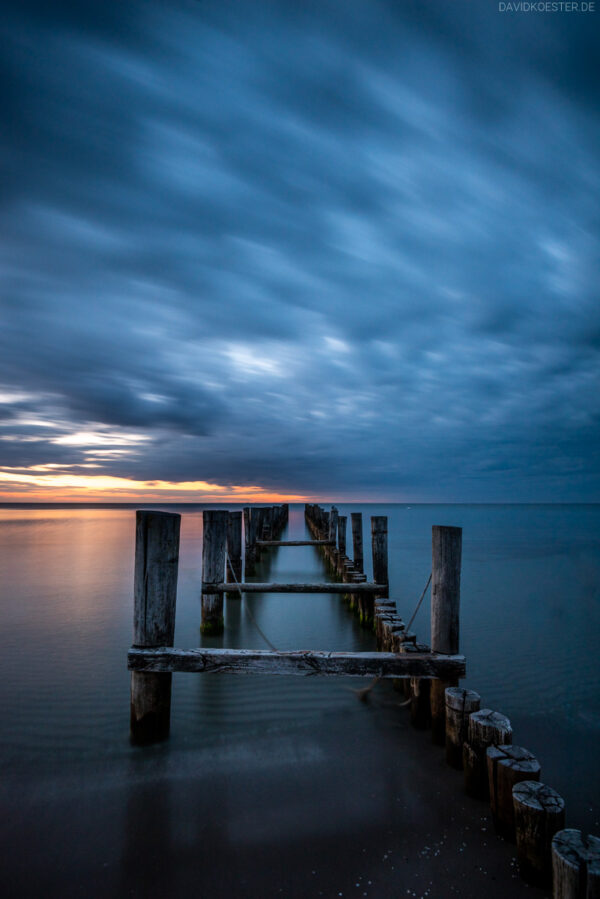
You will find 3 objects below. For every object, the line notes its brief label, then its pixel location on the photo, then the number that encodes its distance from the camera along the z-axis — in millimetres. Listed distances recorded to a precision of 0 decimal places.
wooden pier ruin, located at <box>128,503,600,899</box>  2561
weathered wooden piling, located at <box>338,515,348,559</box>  14177
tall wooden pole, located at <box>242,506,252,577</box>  13549
